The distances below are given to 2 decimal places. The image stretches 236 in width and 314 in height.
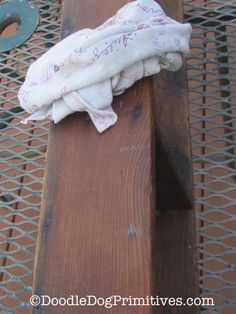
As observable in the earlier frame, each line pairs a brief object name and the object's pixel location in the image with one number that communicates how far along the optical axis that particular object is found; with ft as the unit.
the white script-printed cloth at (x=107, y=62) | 2.59
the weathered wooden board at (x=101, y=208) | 2.25
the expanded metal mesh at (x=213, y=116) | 3.56
